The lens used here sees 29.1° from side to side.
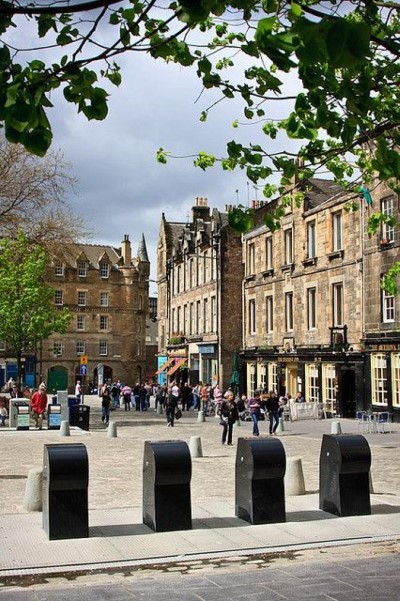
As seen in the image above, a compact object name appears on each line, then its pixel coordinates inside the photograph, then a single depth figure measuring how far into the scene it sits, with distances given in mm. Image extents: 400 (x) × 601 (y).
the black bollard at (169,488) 10180
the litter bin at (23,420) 27484
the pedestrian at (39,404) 28156
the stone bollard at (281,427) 27350
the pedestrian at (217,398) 36047
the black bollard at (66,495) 9758
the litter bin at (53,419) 28156
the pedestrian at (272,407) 25375
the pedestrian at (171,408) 29875
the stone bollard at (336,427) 22203
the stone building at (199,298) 48000
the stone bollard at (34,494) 11609
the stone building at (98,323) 78562
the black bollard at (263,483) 10625
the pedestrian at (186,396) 43719
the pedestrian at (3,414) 29953
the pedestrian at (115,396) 47469
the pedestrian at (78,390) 44656
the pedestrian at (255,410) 24375
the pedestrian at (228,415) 21688
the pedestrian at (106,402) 32172
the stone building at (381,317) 29531
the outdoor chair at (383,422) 26250
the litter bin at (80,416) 28297
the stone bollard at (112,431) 25234
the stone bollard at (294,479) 12953
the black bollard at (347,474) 10953
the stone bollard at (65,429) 25750
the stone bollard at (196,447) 19062
